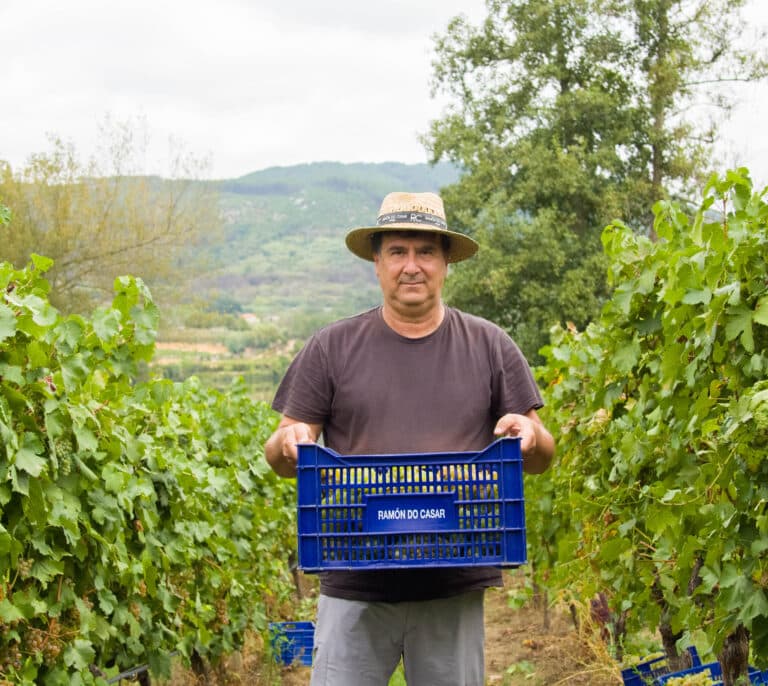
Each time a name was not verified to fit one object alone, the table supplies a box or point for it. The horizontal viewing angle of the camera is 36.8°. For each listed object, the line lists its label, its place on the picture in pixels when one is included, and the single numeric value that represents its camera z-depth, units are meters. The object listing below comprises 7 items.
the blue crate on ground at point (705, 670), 4.62
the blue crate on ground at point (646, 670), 5.34
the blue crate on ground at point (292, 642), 7.87
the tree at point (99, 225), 35.72
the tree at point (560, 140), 29.48
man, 3.36
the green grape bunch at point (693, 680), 4.37
